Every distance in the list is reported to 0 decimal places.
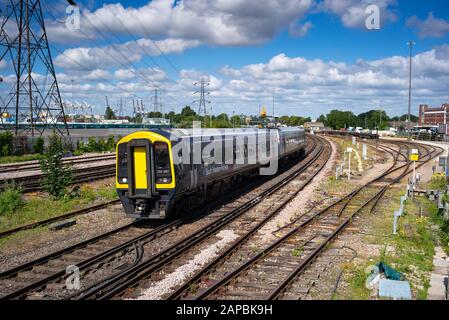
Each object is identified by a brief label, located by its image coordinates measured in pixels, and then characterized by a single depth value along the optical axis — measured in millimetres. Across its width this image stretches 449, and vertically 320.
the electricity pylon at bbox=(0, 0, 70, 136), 32656
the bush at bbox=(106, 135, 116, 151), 42362
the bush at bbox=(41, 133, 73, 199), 17047
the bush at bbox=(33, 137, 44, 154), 35219
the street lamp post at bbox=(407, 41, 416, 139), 52309
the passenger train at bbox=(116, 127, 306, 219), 12664
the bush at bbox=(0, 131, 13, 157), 32656
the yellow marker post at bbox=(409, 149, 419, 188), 18422
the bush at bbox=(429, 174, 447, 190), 20486
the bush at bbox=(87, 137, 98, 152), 40406
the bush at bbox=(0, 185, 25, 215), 14812
